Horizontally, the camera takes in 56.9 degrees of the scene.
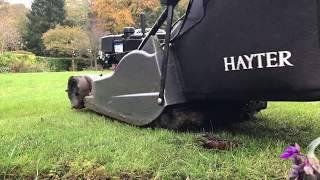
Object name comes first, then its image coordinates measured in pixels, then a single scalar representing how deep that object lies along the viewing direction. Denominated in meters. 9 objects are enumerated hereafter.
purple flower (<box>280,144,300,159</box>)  0.65
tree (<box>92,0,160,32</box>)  17.73
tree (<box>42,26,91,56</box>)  18.34
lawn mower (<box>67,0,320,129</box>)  1.42
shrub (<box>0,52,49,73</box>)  13.99
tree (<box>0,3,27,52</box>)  19.95
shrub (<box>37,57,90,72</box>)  16.99
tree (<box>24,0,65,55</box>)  21.96
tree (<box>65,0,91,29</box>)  20.53
